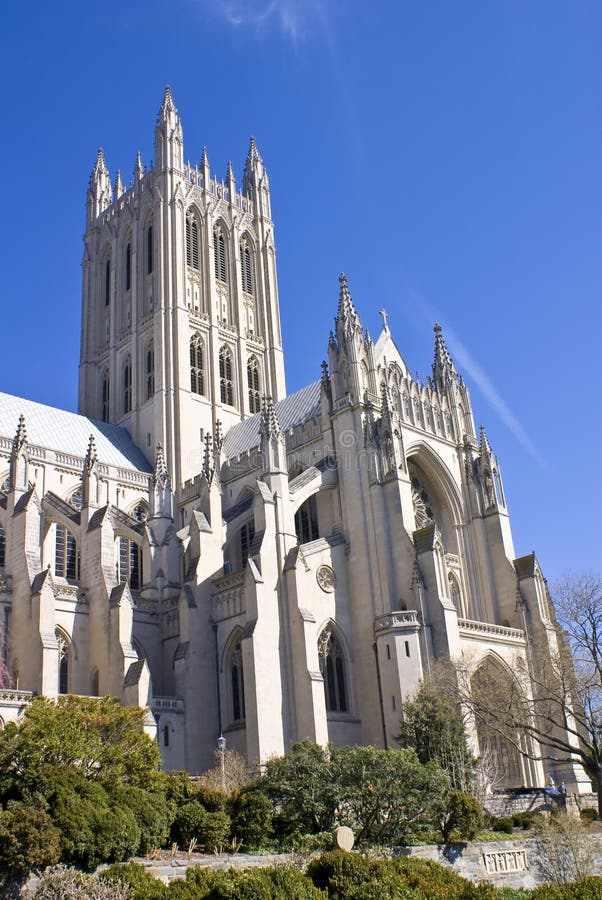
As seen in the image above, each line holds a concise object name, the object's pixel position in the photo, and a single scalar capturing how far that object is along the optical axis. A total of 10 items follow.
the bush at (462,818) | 24.38
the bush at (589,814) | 31.13
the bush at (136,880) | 16.27
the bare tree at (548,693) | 33.00
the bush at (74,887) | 16.16
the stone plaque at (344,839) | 20.84
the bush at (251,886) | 15.90
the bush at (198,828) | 22.28
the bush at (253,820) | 23.12
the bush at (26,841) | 17.58
